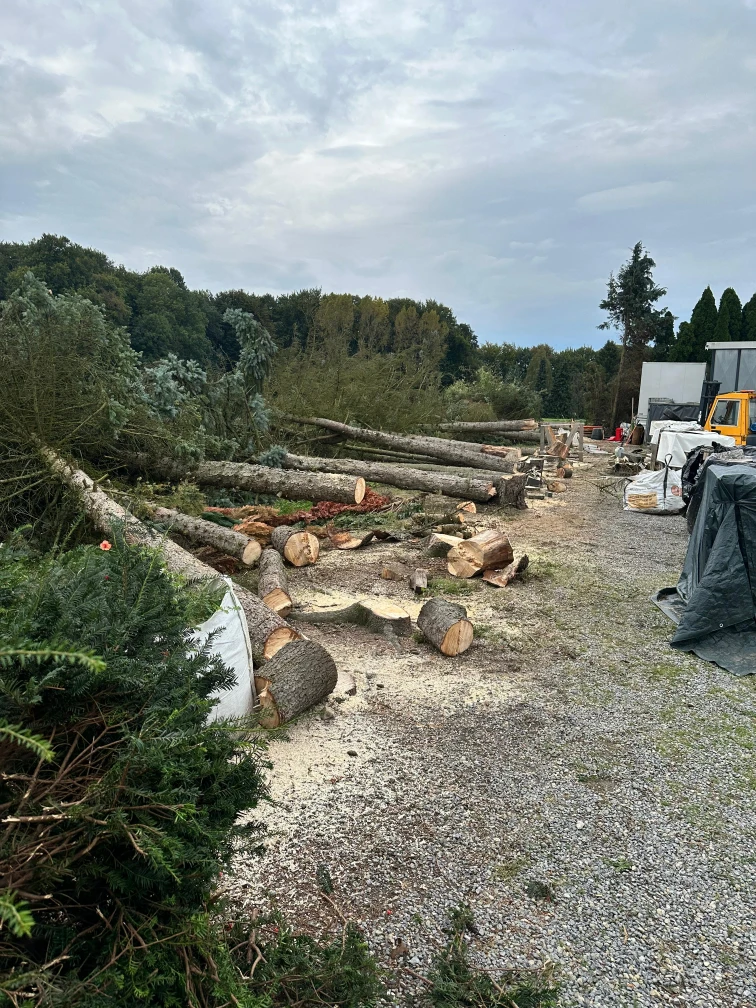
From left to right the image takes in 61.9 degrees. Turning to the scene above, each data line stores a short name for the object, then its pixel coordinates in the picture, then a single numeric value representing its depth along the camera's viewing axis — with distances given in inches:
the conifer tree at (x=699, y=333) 1275.8
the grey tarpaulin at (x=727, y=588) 219.1
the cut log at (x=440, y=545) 320.5
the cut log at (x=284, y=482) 408.8
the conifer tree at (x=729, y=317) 1227.9
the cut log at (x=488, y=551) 291.7
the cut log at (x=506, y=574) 287.6
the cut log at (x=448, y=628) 209.6
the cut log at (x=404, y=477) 453.1
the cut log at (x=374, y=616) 225.0
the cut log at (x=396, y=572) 292.8
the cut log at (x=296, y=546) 307.4
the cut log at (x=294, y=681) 159.6
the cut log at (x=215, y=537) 301.6
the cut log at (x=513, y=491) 457.1
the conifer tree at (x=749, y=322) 1223.5
